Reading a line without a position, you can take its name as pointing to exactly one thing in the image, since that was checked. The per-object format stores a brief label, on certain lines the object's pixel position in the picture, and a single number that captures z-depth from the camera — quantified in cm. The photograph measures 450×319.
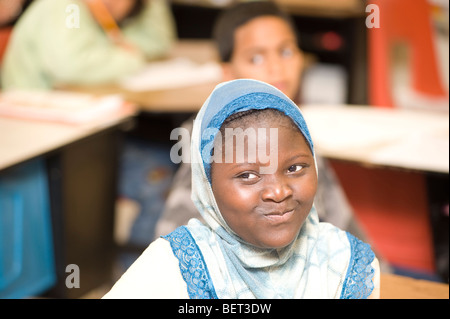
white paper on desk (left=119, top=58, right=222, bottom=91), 272
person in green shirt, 229
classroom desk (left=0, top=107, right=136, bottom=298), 202
